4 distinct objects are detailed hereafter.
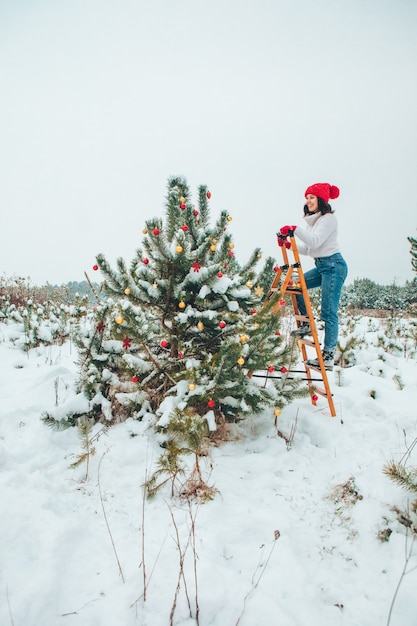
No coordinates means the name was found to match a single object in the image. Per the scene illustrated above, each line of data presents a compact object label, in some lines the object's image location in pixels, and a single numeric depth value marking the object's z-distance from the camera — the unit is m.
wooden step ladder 3.28
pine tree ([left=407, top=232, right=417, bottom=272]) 16.17
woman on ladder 3.42
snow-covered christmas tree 2.59
